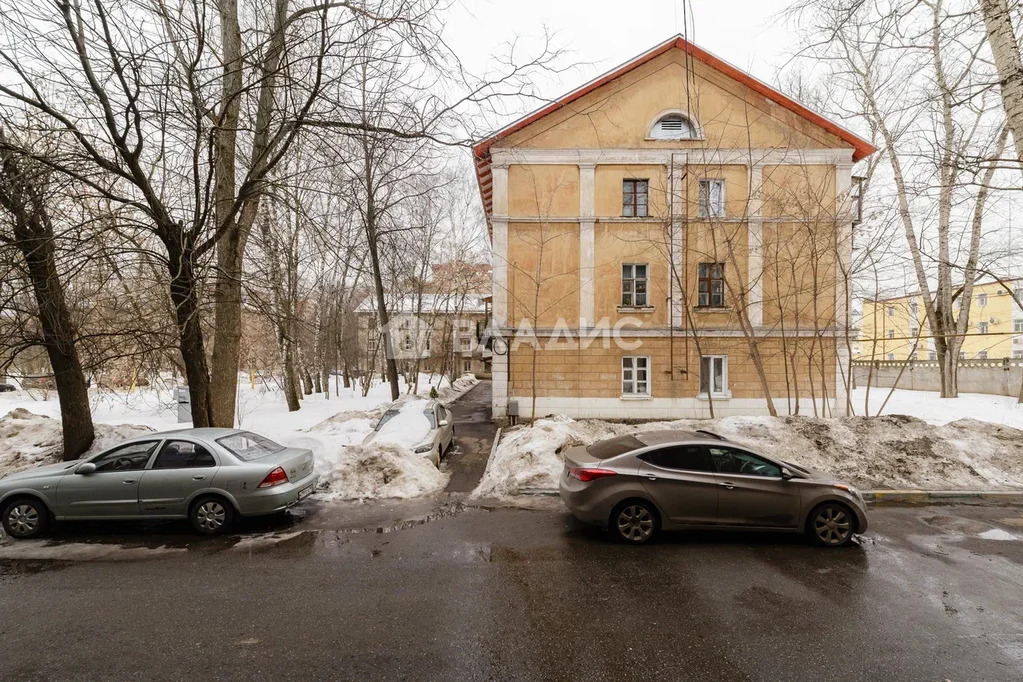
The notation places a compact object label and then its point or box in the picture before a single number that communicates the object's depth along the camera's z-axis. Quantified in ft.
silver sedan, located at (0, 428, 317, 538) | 23.12
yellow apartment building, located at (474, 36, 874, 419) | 54.75
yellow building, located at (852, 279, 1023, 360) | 141.90
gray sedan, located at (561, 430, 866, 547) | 21.67
